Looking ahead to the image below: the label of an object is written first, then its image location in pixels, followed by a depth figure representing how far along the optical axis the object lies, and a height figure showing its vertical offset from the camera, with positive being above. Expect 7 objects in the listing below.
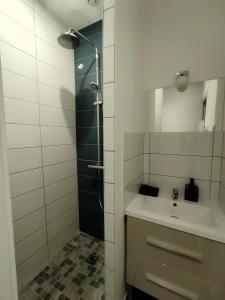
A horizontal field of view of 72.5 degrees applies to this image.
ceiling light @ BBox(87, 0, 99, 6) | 1.30 +1.13
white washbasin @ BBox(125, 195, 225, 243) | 0.85 -0.53
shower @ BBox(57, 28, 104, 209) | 1.25 +0.60
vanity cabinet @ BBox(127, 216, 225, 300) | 0.84 -0.78
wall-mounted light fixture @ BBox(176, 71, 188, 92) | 1.12 +0.40
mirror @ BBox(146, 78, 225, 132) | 1.09 +0.21
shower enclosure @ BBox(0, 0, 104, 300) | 1.21 -0.11
